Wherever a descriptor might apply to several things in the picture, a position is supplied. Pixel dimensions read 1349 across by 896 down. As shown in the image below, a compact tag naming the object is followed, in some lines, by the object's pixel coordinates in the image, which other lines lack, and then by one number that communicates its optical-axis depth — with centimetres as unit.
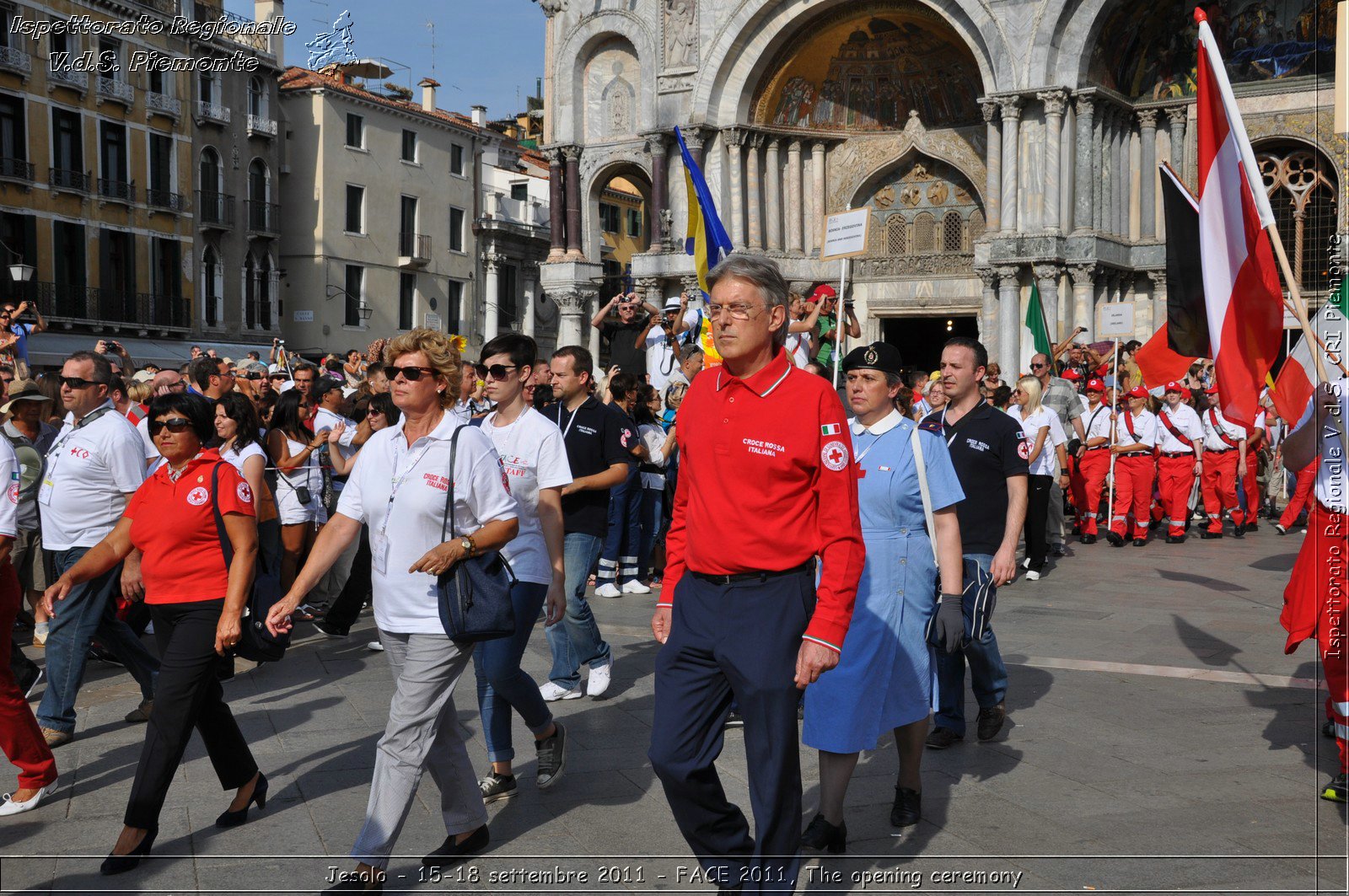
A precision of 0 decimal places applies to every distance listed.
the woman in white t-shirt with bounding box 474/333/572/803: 538
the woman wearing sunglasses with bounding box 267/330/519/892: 442
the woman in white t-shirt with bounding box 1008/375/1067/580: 1222
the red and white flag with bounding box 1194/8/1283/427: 533
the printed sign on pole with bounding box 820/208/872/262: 1106
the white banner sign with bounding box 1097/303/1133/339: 1792
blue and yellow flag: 1233
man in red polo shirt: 376
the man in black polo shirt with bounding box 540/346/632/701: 723
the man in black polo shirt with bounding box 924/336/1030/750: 630
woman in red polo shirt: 480
